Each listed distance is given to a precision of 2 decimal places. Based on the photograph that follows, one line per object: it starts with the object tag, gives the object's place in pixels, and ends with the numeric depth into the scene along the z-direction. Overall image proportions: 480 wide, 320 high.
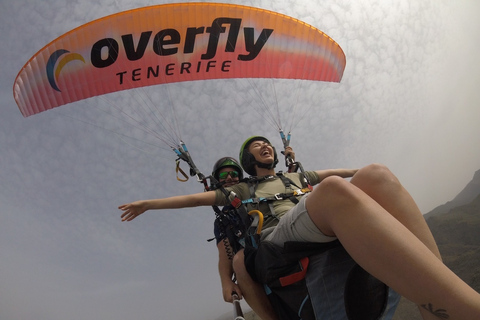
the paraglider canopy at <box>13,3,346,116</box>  5.67
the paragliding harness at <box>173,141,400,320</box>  1.77
